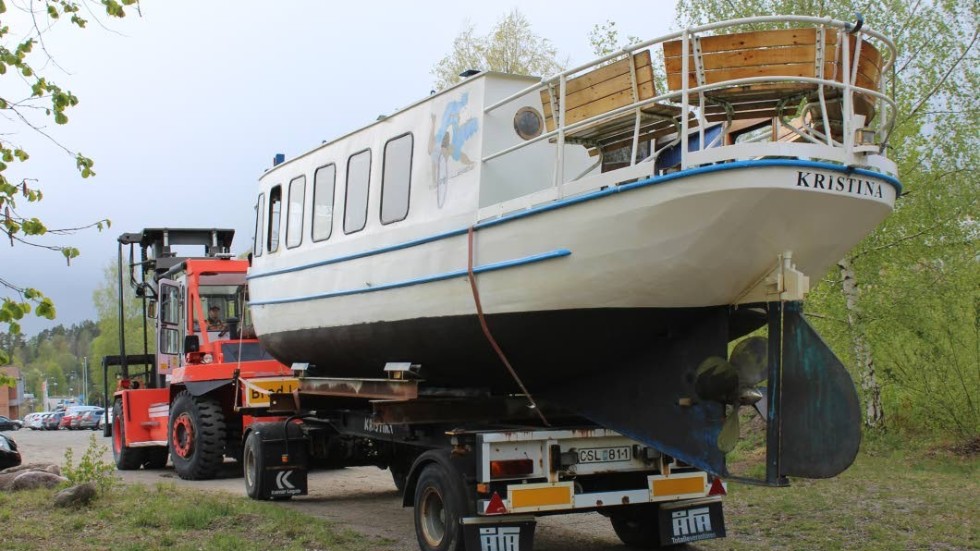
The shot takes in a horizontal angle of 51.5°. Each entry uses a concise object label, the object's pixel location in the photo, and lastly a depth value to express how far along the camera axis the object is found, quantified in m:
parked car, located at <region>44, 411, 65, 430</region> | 53.69
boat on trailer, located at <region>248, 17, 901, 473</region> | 6.17
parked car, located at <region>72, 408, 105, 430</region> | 50.72
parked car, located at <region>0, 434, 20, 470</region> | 15.28
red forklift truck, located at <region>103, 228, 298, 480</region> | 13.84
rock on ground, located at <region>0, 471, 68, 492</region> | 11.89
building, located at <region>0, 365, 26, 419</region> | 87.00
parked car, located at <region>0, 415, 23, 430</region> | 50.99
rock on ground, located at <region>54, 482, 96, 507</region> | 10.09
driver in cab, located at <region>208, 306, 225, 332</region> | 15.23
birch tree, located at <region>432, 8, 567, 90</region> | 31.30
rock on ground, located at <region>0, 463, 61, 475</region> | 13.12
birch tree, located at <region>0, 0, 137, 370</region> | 6.08
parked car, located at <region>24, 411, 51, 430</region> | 55.13
